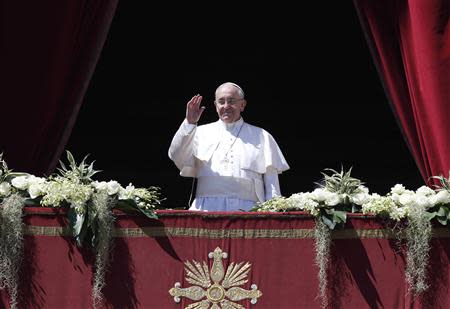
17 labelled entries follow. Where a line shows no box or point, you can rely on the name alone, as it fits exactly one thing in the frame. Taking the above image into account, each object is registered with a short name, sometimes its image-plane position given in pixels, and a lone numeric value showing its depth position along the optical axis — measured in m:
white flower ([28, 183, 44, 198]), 12.03
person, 14.12
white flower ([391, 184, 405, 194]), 12.17
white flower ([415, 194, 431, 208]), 11.85
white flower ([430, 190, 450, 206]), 11.93
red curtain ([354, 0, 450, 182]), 14.93
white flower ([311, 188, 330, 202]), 11.80
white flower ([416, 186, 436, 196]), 12.11
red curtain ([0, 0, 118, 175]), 15.23
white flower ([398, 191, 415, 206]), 11.85
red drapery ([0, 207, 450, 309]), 11.75
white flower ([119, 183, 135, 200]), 11.91
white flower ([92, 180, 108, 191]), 11.89
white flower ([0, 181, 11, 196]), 12.05
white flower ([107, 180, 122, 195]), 11.90
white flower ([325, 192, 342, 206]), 11.84
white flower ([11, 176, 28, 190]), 12.16
